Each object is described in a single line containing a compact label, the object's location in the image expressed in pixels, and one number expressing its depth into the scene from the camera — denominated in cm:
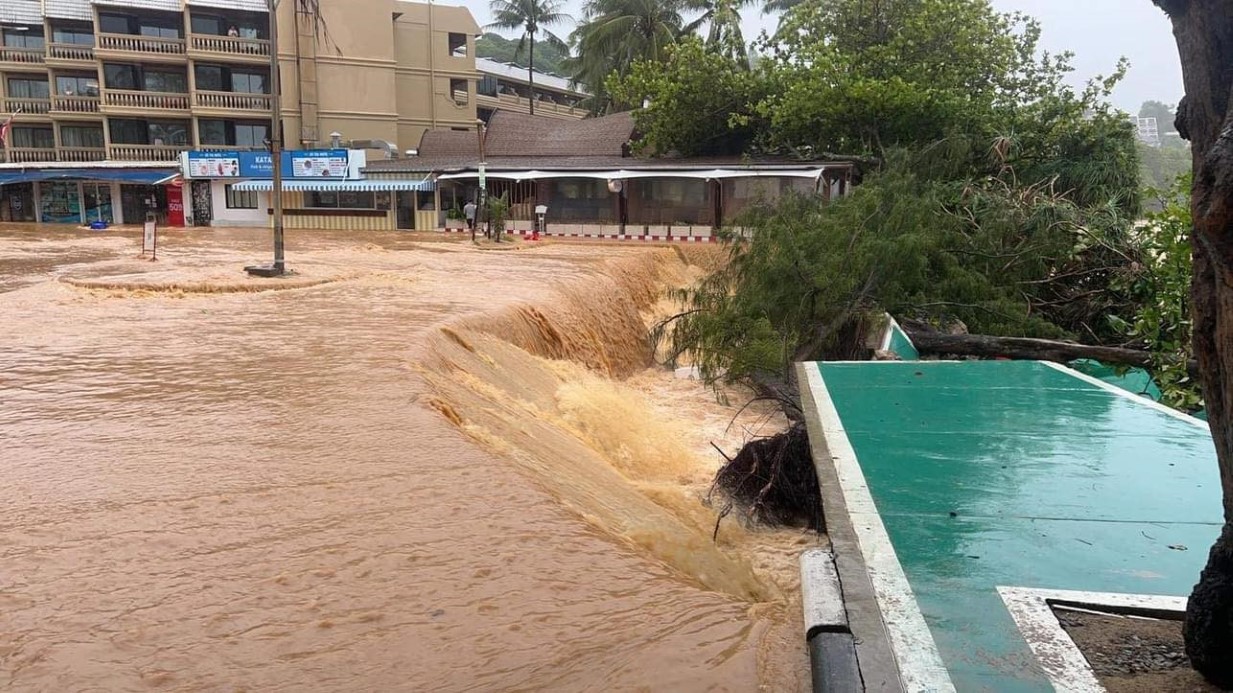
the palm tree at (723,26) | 3041
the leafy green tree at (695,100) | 2811
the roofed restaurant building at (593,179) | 2677
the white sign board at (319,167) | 3219
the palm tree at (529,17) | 4759
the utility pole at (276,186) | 1554
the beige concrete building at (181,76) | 3756
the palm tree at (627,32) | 3712
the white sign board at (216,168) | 3394
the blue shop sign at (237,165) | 3294
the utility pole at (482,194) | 2595
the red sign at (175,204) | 3631
